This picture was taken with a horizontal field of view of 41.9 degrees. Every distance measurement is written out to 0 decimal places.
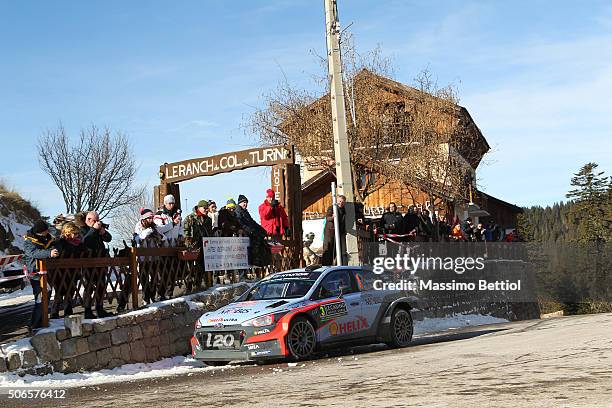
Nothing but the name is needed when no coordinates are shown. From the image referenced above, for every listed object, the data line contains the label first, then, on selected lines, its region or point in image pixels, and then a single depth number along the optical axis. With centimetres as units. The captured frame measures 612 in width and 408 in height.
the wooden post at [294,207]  2003
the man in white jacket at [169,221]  1617
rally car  1292
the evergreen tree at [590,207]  7669
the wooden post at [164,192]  2127
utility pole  1831
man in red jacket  1938
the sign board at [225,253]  1717
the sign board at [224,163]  1988
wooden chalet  3241
